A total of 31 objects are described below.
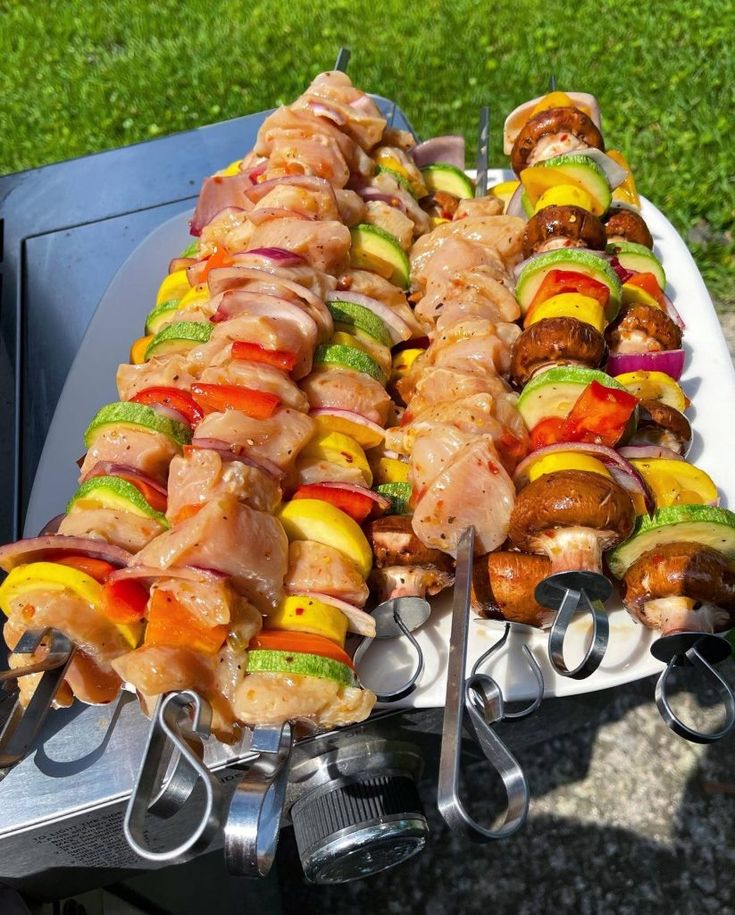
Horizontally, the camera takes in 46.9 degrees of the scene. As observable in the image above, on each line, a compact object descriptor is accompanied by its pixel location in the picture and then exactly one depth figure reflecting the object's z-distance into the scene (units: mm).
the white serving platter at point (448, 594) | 338
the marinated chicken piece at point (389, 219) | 497
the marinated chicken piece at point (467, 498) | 332
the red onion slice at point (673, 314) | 471
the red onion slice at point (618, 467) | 338
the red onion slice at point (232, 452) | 332
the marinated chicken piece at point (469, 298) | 438
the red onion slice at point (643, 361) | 427
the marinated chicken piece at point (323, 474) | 365
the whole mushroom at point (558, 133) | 510
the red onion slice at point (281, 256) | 403
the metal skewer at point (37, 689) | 298
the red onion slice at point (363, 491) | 354
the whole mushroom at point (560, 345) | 381
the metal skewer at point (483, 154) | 590
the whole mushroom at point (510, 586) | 333
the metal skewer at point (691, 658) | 297
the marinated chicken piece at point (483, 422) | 359
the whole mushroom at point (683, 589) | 309
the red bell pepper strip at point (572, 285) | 413
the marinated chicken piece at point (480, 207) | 528
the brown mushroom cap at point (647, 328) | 435
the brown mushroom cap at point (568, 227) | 444
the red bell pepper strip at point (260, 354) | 364
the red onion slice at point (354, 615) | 323
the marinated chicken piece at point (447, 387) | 383
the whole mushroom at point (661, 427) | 384
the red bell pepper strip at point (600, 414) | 344
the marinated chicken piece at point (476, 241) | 471
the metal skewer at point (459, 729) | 253
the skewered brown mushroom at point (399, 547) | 348
